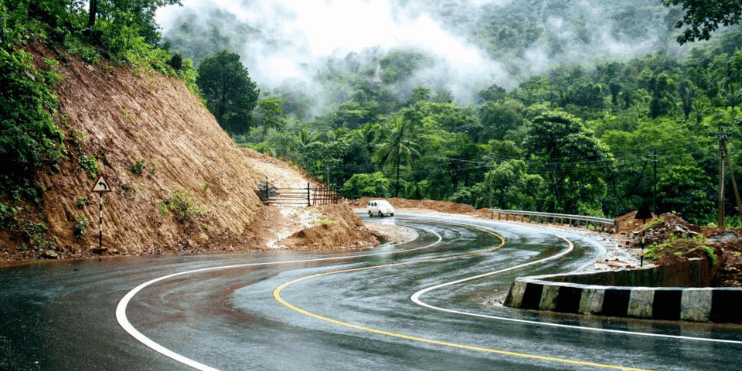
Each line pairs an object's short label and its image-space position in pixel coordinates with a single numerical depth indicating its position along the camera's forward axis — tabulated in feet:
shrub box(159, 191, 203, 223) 73.77
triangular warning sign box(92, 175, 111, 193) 60.75
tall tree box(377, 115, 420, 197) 244.42
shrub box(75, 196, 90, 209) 62.03
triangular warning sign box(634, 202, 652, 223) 106.11
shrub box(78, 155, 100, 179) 66.13
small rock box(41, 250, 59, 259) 55.01
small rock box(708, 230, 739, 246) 73.51
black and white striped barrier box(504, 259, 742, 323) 28.48
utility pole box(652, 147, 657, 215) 189.12
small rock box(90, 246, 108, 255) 59.72
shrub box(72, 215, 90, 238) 59.93
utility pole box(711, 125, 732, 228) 118.83
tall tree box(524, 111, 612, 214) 188.75
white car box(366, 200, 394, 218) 174.40
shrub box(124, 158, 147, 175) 74.02
